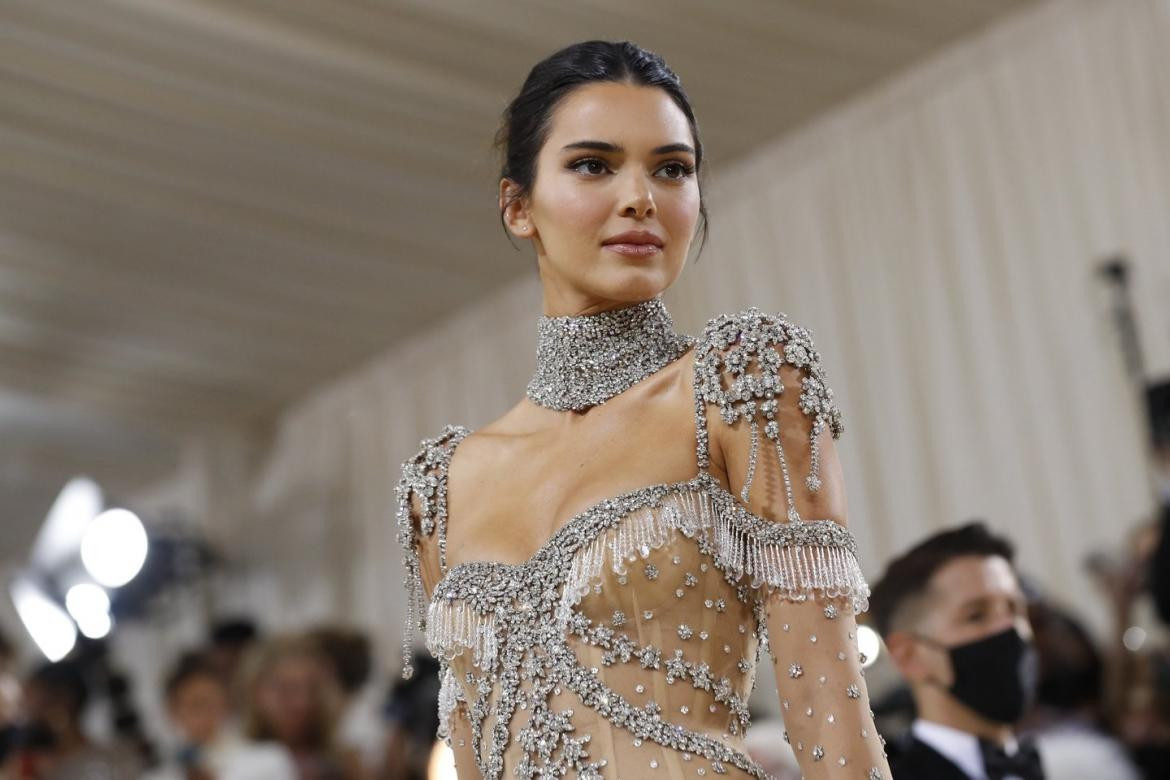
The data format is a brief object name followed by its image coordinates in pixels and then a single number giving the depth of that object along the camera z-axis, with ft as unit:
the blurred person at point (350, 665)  39.52
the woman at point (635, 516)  12.22
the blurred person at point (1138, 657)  29.81
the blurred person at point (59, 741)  36.55
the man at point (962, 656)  21.08
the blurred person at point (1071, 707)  28.32
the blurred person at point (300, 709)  36.78
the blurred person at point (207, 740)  34.37
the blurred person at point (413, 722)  36.29
